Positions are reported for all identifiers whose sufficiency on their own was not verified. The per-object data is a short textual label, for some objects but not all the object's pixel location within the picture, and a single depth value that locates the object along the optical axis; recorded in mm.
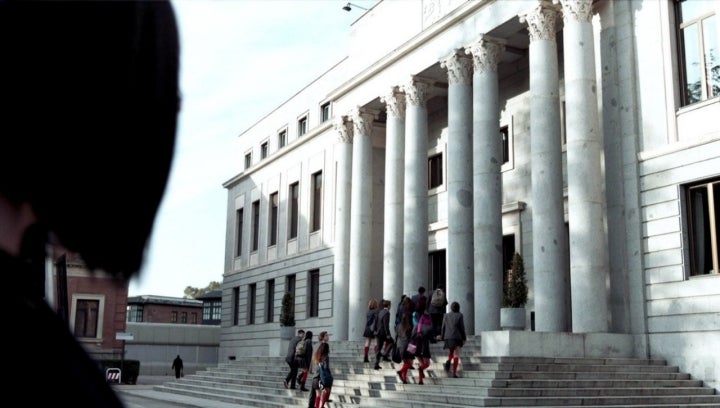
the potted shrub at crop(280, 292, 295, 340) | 32812
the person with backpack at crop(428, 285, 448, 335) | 21453
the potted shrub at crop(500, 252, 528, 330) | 20312
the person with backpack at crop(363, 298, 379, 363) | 22359
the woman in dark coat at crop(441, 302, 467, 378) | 18609
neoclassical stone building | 19531
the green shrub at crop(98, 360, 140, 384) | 38941
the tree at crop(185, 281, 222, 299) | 130375
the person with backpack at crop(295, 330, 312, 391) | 21609
